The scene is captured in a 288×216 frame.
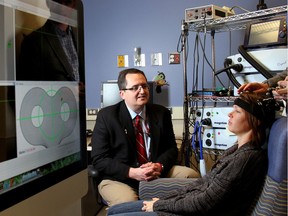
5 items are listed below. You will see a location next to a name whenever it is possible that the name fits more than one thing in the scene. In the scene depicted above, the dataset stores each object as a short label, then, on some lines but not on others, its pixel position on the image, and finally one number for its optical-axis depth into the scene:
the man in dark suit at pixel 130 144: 1.94
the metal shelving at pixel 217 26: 2.36
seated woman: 1.31
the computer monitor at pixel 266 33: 2.21
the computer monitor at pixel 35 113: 0.60
